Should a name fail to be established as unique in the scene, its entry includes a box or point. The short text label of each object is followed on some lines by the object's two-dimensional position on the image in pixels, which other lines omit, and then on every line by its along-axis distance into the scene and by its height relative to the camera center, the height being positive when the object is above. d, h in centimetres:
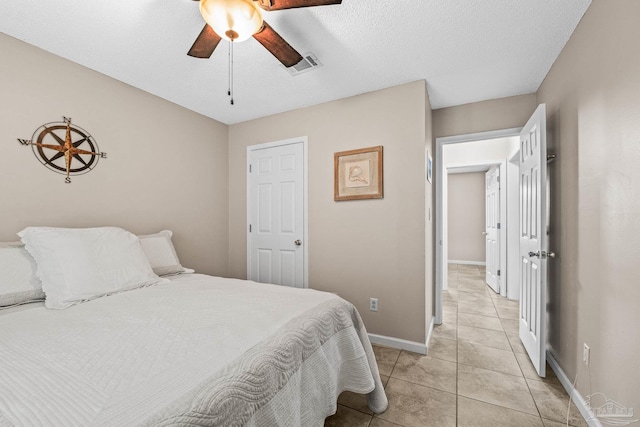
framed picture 265 +41
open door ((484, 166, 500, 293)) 437 -25
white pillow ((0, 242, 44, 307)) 154 -37
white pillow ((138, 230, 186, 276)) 227 -35
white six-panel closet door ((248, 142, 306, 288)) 312 -1
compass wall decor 202 +51
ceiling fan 128 +97
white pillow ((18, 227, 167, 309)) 159 -32
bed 76 -51
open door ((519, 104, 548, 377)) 199 -18
